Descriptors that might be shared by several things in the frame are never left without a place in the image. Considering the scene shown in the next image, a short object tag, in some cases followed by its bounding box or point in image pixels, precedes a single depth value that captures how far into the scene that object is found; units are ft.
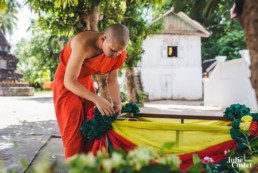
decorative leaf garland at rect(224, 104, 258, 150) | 5.97
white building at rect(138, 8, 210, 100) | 59.52
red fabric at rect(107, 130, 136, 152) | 6.61
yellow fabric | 6.25
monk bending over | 6.77
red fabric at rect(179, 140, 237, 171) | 6.16
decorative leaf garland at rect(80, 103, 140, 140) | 6.63
